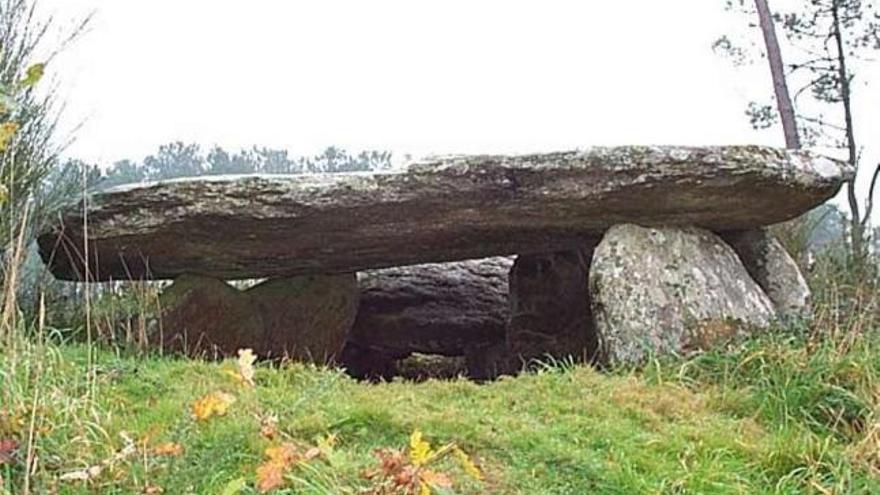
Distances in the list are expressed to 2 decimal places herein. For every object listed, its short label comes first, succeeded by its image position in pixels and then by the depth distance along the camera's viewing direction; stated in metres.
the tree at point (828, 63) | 9.48
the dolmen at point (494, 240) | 5.45
